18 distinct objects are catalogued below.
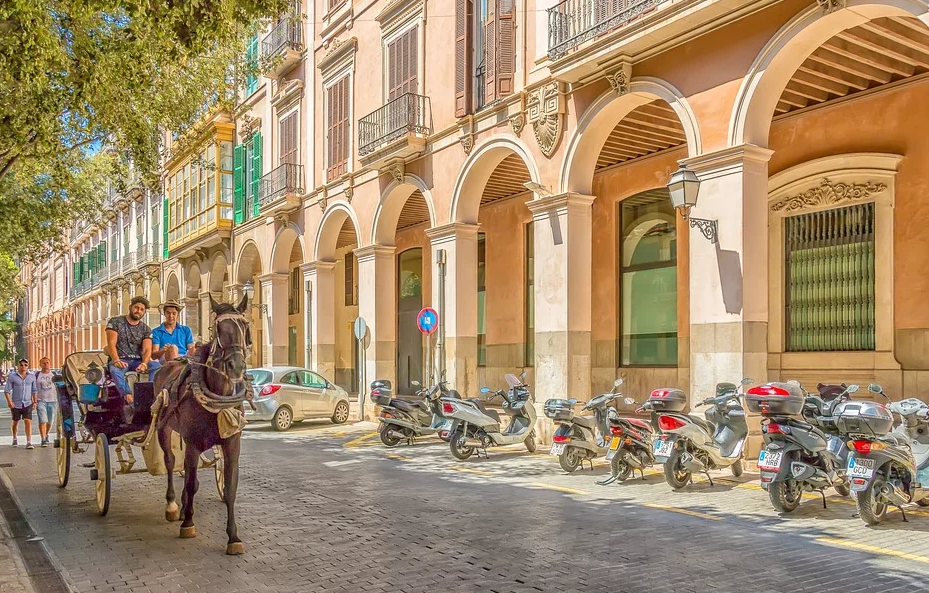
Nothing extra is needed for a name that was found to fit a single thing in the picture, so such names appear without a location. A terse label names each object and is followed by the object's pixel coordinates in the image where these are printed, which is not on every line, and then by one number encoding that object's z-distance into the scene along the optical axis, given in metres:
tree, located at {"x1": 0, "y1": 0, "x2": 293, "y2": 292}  7.61
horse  6.54
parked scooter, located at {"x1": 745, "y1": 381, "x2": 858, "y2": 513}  7.85
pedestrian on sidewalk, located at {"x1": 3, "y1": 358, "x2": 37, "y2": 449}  16.34
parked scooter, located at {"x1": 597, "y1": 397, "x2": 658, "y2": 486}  10.20
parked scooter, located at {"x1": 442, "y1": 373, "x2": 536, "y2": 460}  12.79
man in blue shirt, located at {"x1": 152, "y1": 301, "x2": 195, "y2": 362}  9.15
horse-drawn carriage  8.07
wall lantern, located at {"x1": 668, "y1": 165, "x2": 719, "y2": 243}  10.84
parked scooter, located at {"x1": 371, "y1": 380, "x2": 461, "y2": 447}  14.77
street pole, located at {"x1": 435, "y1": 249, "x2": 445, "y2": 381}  17.33
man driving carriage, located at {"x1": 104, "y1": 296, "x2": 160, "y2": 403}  8.84
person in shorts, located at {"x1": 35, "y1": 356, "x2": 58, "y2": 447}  16.42
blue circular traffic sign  16.59
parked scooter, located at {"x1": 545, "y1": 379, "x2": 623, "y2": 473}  10.95
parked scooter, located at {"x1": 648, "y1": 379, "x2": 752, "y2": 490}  9.45
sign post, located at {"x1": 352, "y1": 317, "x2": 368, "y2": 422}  19.55
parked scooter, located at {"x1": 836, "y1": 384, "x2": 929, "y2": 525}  7.32
